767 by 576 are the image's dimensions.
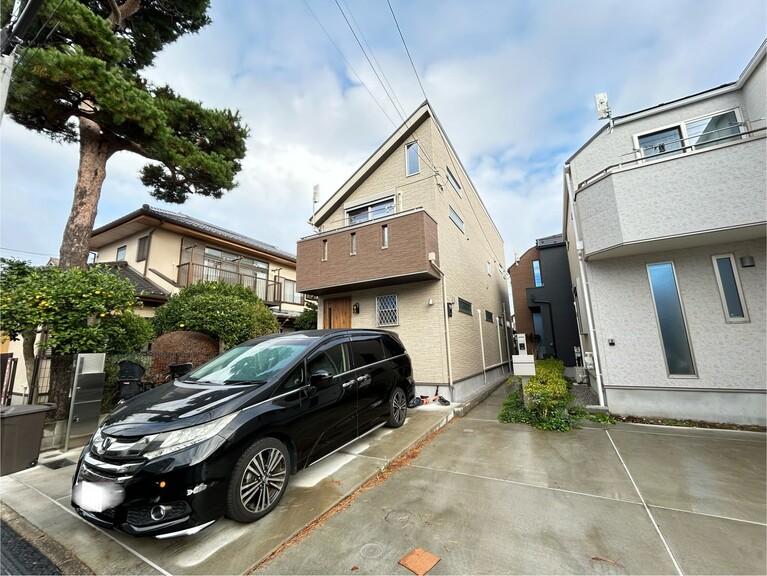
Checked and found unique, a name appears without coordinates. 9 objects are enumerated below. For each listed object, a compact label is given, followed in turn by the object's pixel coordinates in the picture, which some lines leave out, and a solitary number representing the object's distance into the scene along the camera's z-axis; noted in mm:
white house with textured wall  4945
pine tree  5926
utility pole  3885
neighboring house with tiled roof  11250
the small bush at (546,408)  5490
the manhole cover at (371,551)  2291
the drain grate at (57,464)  4144
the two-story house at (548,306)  12133
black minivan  2287
